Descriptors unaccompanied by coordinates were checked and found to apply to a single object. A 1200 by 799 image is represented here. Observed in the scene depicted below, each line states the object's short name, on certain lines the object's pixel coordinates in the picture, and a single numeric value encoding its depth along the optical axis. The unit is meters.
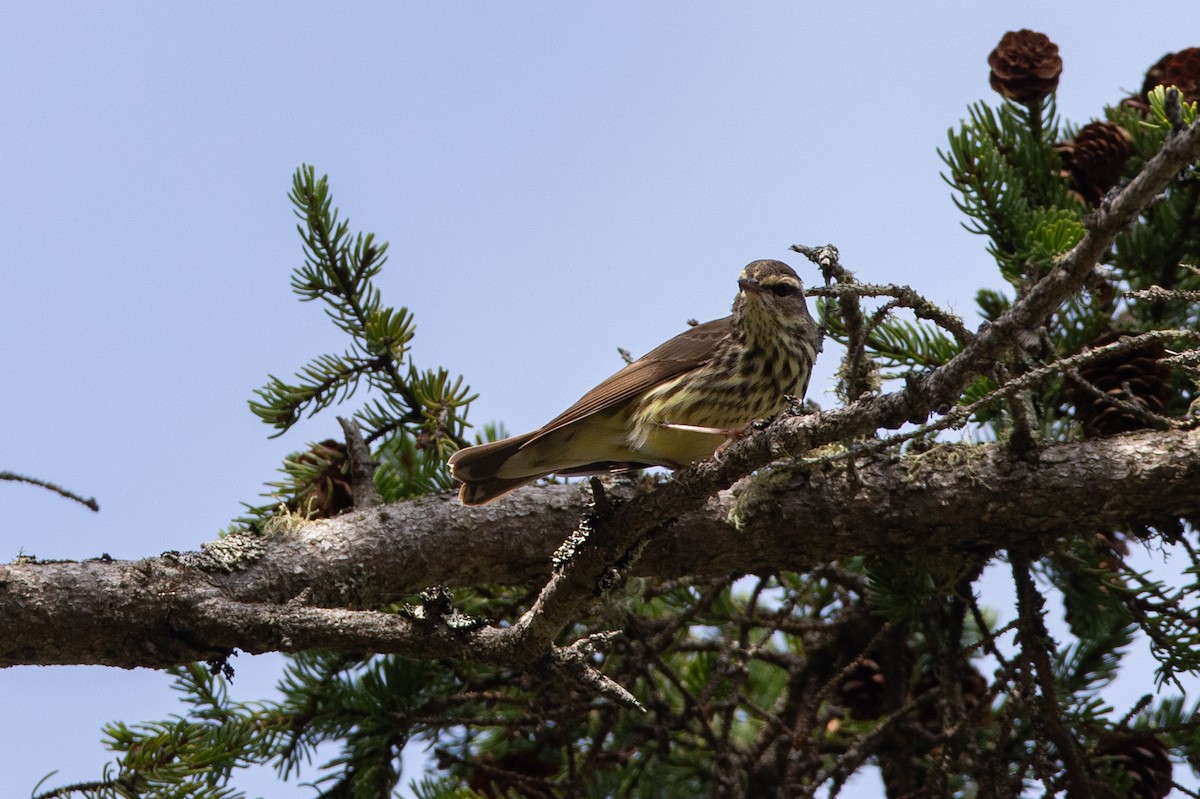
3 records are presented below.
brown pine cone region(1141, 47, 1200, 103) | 8.81
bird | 9.32
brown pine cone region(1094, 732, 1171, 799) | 8.14
